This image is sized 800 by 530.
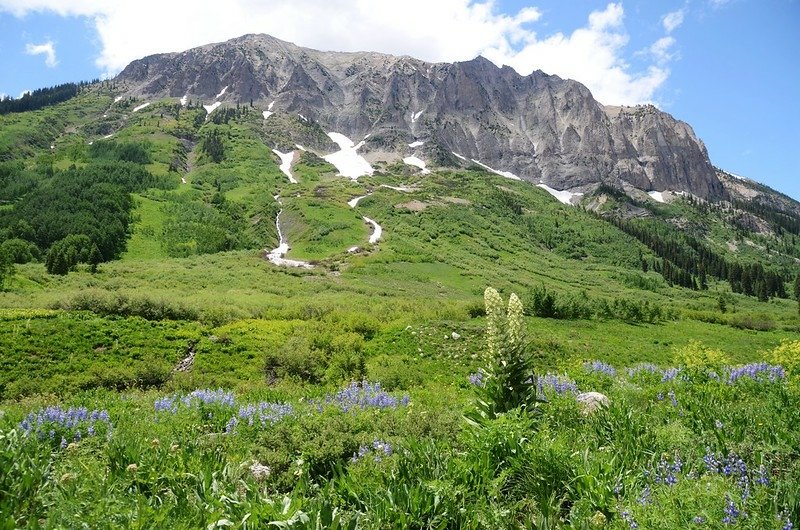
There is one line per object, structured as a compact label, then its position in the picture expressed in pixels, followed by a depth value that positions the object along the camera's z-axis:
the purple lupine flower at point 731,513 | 4.75
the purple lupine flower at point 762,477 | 5.55
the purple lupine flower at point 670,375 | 14.51
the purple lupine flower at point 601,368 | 17.17
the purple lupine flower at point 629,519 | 4.95
